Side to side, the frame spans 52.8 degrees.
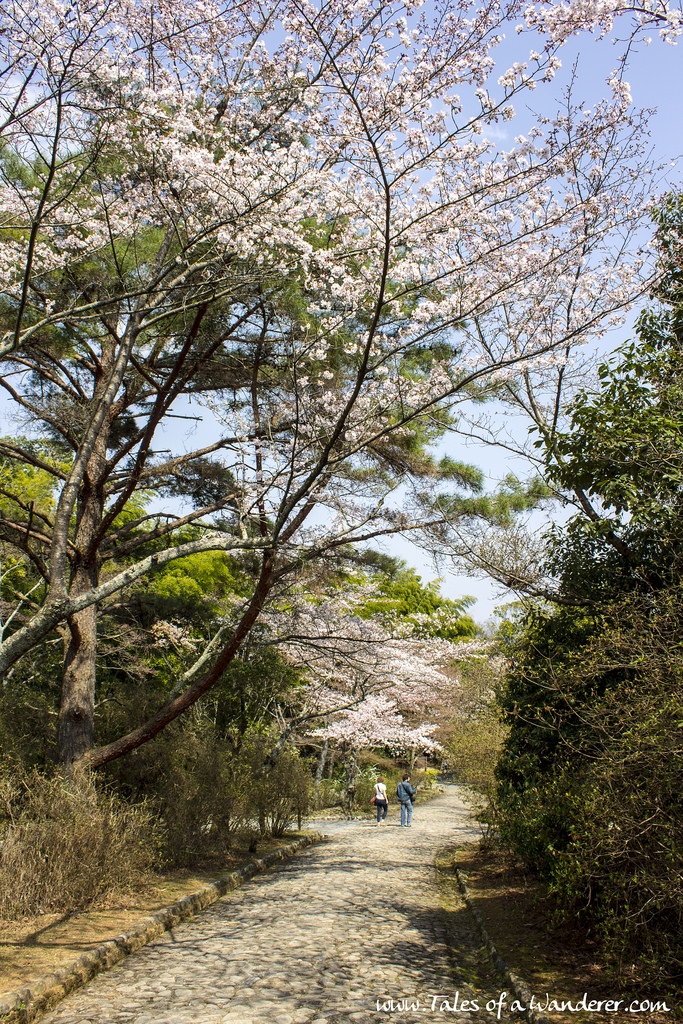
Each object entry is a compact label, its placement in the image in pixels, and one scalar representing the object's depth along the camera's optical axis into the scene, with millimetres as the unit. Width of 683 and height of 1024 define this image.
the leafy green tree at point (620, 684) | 4141
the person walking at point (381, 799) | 20000
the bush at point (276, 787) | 12242
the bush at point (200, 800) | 9469
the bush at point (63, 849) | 6112
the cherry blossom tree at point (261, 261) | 5945
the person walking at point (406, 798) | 20062
